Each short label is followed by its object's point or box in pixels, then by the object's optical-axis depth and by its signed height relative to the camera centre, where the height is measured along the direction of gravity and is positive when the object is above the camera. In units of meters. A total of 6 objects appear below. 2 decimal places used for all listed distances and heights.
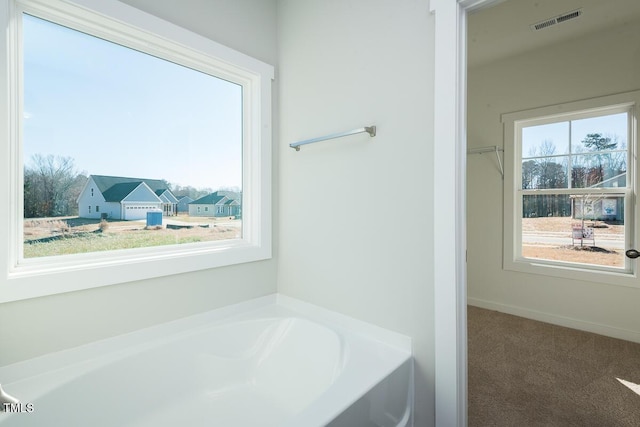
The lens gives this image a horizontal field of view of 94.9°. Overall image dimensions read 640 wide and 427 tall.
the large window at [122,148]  1.24 +0.33
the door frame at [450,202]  1.22 +0.04
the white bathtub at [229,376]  1.13 -0.74
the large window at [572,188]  2.60 +0.21
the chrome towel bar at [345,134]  1.47 +0.41
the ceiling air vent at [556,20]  2.36 +1.57
